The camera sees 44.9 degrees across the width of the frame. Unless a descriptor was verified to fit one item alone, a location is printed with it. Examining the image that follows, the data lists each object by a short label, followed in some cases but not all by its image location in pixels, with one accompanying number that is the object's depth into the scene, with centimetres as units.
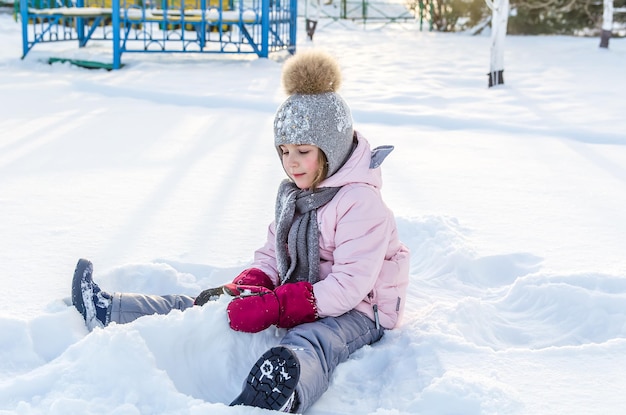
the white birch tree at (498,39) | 835
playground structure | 994
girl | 201
